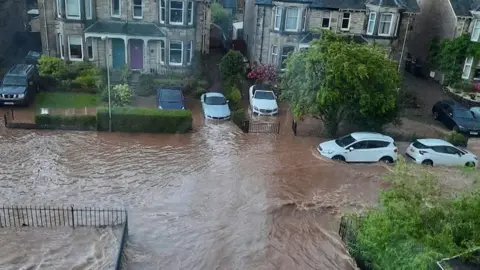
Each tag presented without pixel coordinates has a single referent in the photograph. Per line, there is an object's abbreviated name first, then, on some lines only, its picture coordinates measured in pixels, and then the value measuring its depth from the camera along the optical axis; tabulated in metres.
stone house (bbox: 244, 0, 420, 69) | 33.88
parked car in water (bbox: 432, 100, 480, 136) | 28.62
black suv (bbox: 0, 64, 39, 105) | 27.31
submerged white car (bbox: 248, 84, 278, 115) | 29.67
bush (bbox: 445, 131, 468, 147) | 26.84
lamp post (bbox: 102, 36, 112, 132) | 25.19
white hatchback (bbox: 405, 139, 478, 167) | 24.31
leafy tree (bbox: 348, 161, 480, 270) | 12.55
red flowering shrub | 32.97
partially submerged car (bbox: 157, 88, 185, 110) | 27.98
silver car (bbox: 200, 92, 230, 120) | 28.11
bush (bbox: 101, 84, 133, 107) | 28.12
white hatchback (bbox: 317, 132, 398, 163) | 23.97
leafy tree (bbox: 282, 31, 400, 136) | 24.09
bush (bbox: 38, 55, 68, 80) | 31.33
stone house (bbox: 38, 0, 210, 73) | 32.78
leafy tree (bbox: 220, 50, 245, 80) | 32.44
